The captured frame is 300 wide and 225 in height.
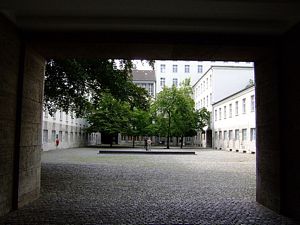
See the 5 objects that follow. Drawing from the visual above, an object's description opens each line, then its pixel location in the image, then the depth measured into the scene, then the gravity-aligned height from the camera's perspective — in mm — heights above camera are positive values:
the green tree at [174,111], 39418 +3158
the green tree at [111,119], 36592 +1859
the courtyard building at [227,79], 45788 +8565
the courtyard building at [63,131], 30102 +265
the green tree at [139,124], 38029 +1381
